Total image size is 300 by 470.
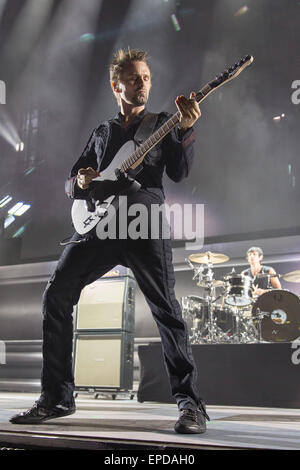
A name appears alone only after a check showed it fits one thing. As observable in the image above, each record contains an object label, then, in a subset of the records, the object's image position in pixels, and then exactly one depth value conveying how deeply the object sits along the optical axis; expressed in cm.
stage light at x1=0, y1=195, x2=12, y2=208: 582
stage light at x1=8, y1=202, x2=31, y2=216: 579
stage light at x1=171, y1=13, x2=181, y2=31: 552
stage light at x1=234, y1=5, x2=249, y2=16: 527
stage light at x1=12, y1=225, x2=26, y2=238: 580
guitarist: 166
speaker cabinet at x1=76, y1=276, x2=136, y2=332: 417
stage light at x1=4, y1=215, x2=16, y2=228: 585
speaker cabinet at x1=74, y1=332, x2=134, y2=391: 404
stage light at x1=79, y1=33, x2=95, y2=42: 601
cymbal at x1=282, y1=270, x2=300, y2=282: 442
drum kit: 411
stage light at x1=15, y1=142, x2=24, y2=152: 598
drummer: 458
